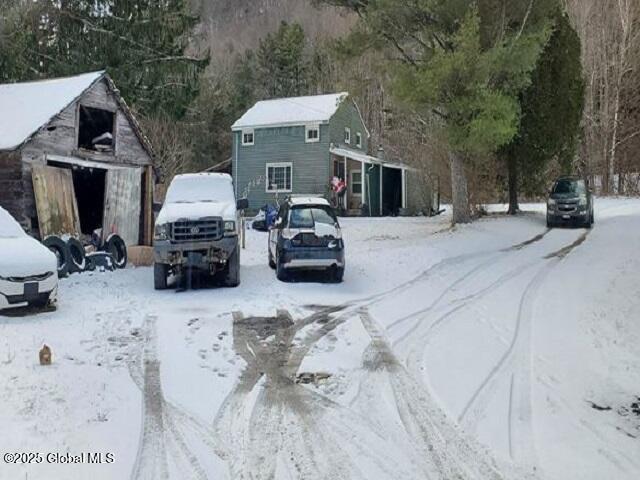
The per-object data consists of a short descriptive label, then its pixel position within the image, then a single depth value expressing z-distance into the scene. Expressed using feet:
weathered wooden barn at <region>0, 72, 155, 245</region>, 49.11
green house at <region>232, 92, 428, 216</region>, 103.50
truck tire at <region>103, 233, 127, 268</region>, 49.83
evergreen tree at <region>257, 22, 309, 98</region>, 164.66
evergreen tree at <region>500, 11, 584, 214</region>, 77.36
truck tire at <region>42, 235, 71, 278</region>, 42.06
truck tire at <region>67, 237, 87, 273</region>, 44.01
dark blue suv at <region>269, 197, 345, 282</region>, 38.27
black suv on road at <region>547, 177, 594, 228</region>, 67.15
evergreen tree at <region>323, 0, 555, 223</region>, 53.93
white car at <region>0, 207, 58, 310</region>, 28.04
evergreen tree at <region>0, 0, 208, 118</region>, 91.76
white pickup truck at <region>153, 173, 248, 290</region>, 36.14
